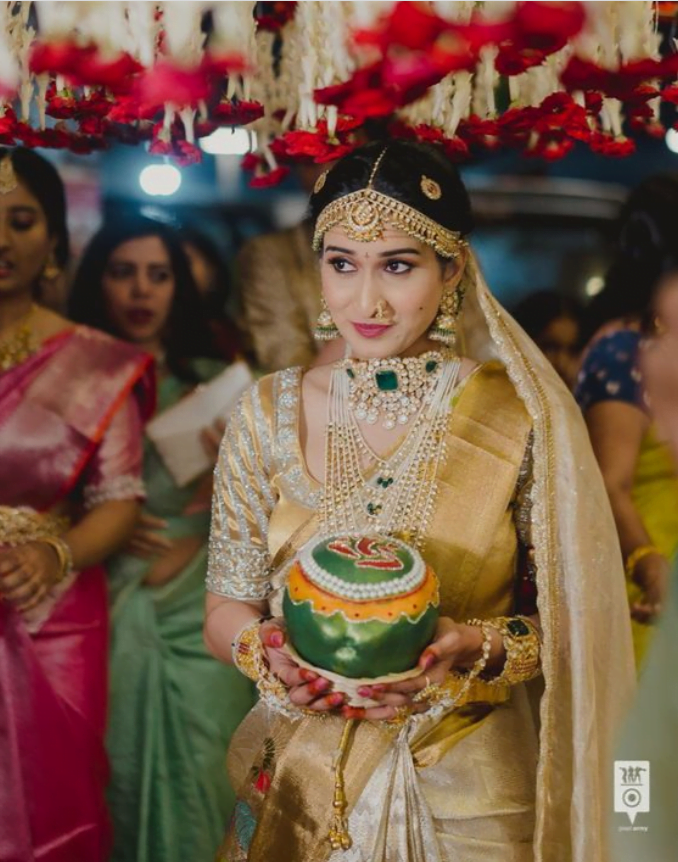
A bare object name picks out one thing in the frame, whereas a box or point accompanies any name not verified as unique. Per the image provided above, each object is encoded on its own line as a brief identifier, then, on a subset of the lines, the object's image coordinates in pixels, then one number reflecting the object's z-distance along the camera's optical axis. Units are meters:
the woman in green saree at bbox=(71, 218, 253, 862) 2.90
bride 1.96
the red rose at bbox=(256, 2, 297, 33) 2.59
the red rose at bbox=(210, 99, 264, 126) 2.30
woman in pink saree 2.60
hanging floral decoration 2.00
